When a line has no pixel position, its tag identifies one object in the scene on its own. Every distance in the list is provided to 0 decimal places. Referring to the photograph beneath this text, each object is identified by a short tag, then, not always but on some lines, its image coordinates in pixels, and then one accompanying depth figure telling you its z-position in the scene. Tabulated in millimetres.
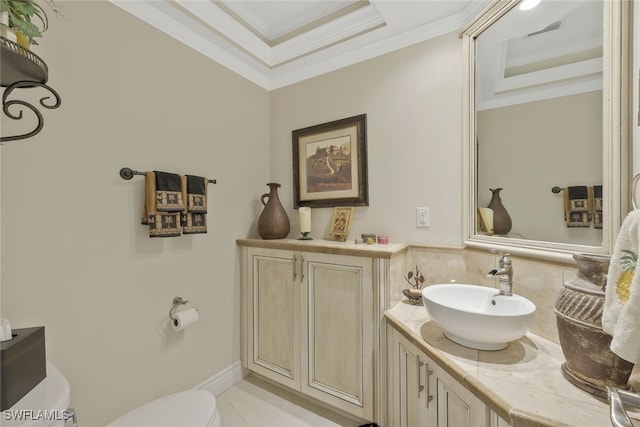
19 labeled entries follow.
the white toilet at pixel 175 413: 1134
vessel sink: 870
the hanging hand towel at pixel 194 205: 1520
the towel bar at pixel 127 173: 1316
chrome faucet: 1085
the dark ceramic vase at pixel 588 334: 684
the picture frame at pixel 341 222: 1836
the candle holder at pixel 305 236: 1958
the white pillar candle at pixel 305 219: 1940
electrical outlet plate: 1627
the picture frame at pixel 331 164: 1851
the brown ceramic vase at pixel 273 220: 1914
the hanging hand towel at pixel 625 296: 588
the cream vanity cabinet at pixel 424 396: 828
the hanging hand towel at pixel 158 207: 1346
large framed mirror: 912
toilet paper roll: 1496
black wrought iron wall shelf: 723
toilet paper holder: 1536
